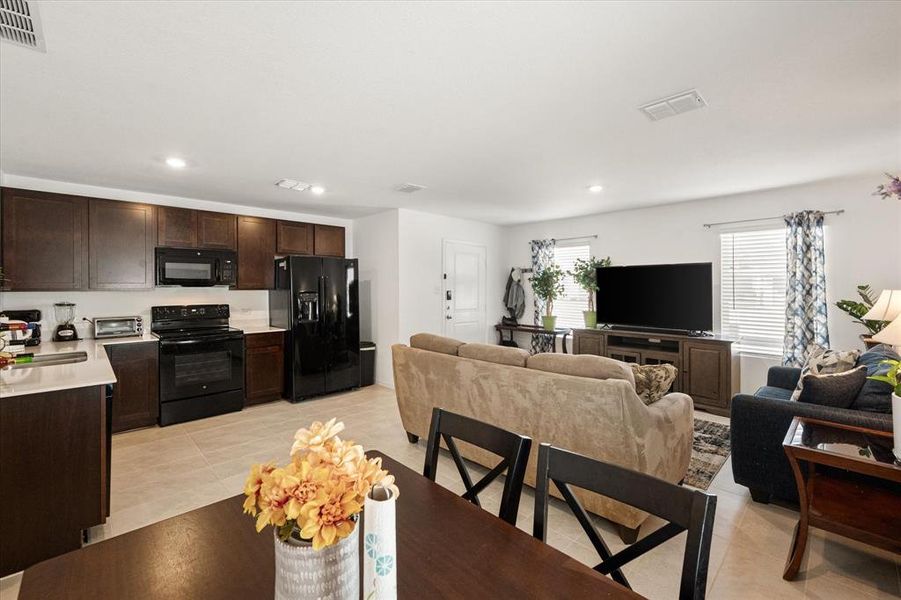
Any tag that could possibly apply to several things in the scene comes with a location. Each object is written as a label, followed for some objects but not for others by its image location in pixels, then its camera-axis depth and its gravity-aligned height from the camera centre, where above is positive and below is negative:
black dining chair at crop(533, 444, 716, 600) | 0.93 -0.53
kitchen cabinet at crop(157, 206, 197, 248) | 4.47 +0.81
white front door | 6.28 +0.13
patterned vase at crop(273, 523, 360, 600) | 0.74 -0.49
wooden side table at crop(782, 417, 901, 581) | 1.84 -0.97
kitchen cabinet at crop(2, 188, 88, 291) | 3.70 +0.56
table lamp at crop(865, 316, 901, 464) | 2.26 -0.20
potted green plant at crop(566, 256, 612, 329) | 5.77 +0.29
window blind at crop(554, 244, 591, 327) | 6.41 +0.03
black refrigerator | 4.98 -0.27
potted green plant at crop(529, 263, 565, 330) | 6.26 +0.18
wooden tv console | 4.53 -0.70
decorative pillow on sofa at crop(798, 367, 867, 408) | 2.41 -0.53
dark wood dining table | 0.91 -0.64
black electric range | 4.20 -0.66
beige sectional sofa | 2.20 -0.65
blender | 4.01 -0.22
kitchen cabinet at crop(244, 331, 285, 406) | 4.81 -0.80
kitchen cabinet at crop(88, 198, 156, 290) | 4.10 +0.57
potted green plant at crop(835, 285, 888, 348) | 3.70 -0.09
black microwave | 4.44 +0.37
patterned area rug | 3.02 -1.30
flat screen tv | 4.82 +0.03
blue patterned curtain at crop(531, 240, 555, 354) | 6.45 +0.60
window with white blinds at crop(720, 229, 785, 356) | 4.65 +0.11
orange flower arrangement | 0.70 -0.34
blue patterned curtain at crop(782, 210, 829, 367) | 4.29 +0.11
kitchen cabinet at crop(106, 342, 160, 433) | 3.93 -0.83
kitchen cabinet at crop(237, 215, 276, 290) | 5.03 +0.58
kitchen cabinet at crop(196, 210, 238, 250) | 4.72 +0.81
